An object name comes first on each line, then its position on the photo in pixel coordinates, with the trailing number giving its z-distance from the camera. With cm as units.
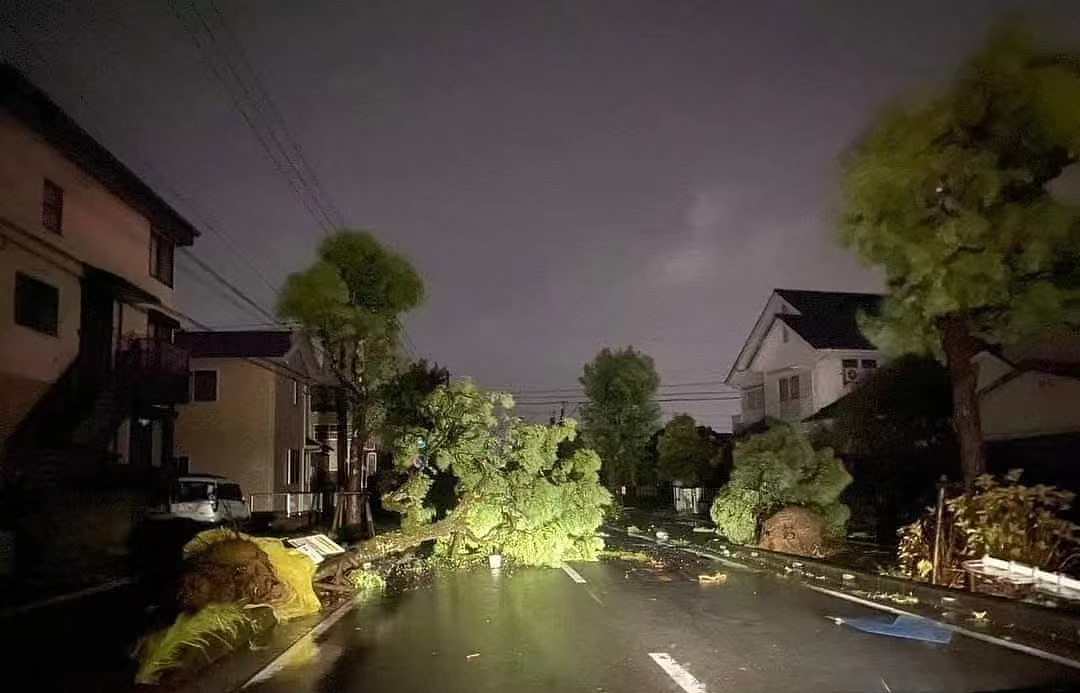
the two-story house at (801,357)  3953
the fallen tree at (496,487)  2055
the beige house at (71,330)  1823
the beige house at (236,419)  3591
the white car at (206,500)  2706
